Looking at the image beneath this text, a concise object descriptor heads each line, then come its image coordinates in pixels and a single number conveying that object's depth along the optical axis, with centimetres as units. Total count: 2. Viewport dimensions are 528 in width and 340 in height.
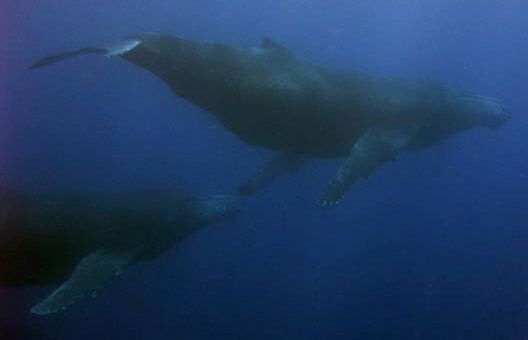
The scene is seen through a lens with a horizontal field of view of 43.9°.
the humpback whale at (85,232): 949
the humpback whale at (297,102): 1045
